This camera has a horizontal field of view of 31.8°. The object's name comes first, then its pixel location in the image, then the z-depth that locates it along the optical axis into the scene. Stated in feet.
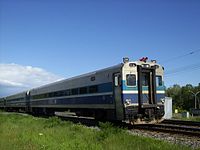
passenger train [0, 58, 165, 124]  61.41
